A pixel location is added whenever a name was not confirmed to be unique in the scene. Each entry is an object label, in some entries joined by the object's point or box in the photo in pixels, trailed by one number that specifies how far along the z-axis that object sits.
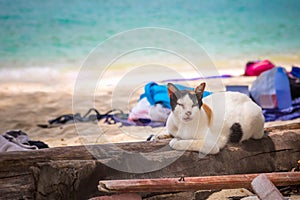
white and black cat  3.40
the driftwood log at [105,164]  3.26
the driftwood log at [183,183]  3.22
